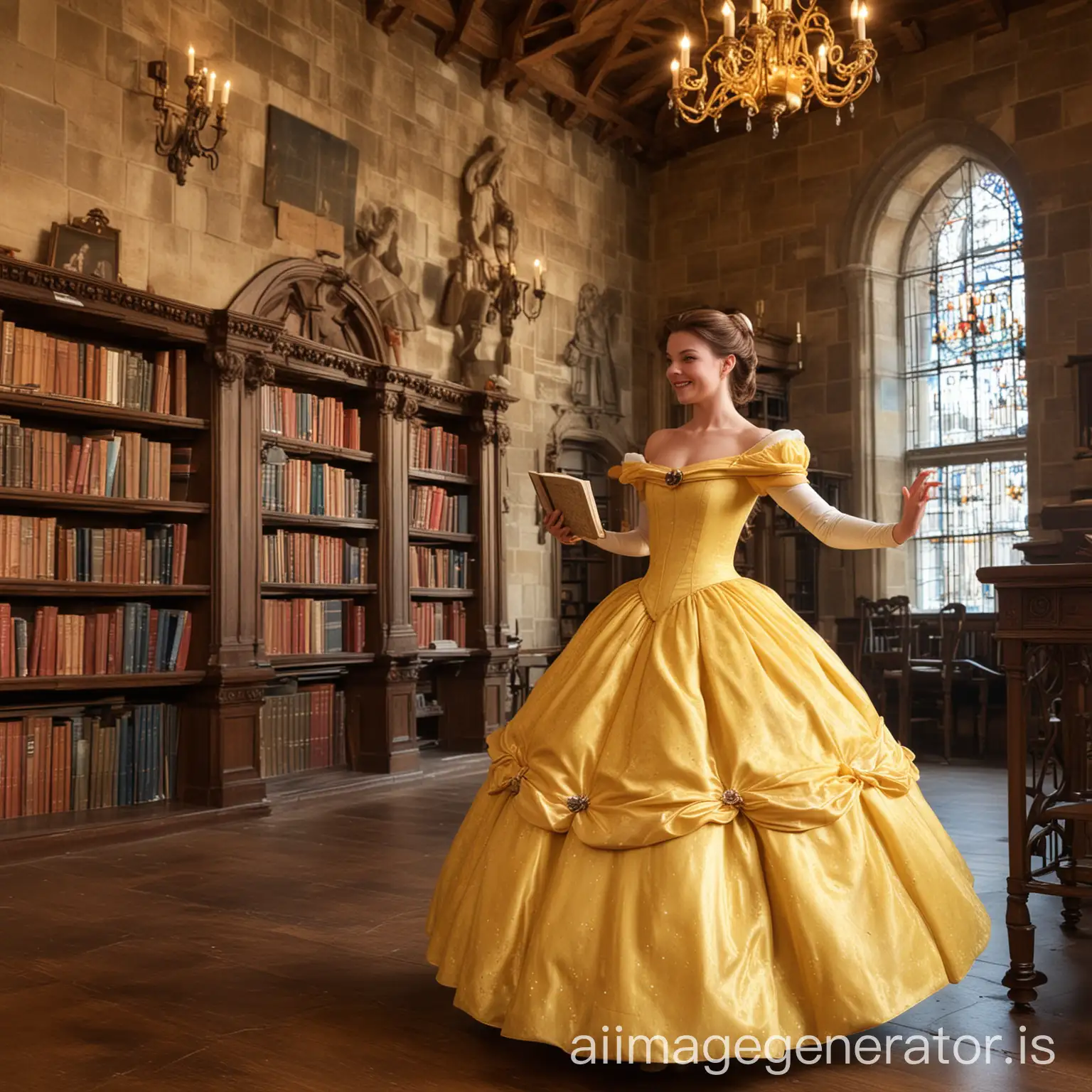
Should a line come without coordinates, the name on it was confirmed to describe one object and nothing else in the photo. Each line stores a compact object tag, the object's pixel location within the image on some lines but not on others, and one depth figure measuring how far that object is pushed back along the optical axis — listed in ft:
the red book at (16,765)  16.60
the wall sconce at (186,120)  20.34
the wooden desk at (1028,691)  8.96
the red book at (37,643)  16.99
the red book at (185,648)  18.94
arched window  31.60
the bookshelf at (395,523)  22.33
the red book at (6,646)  16.46
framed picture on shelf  18.98
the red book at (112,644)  17.85
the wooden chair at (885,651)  26.37
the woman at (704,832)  6.94
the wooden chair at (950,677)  26.12
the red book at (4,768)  16.51
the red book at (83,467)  17.51
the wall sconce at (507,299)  28.37
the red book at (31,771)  16.80
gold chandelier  19.42
